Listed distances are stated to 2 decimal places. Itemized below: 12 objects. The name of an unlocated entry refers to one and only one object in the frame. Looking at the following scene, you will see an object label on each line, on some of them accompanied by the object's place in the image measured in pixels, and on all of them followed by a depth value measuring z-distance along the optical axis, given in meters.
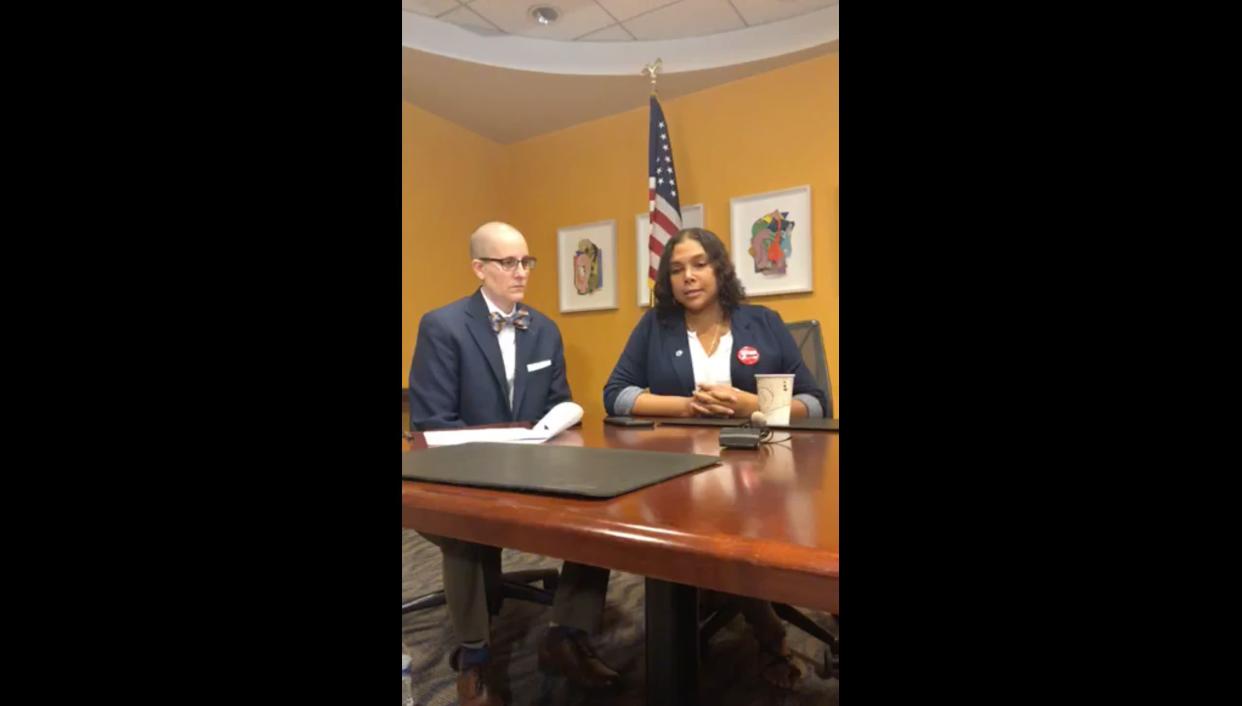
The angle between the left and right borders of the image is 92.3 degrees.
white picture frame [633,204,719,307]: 3.61
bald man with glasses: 1.39
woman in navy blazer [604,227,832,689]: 1.85
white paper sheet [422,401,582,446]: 1.13
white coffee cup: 1.26
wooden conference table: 0.43
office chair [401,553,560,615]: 1.65
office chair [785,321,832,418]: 2.14
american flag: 3.28
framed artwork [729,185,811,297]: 3.14
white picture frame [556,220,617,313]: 3.74
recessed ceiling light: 2.89
